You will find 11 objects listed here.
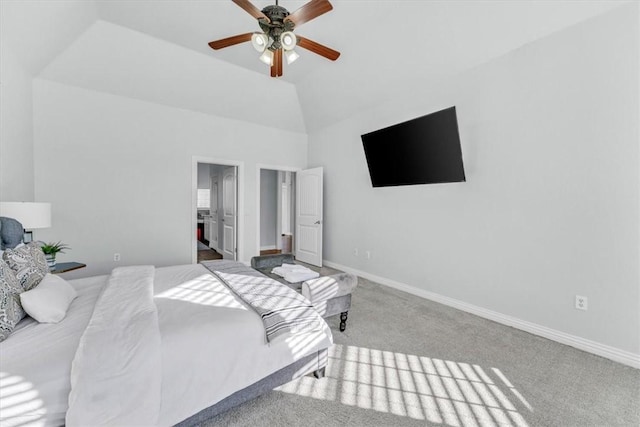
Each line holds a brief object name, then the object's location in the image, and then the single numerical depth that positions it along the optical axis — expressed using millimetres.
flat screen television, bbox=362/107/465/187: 2949
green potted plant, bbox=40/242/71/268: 2527
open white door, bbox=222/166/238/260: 5051
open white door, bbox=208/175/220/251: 6422
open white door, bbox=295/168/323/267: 5129
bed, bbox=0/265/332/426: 1080
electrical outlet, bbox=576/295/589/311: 2330
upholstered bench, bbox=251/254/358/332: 2262
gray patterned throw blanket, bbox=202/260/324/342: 1585
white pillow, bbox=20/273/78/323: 1404
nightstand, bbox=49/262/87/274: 2476
